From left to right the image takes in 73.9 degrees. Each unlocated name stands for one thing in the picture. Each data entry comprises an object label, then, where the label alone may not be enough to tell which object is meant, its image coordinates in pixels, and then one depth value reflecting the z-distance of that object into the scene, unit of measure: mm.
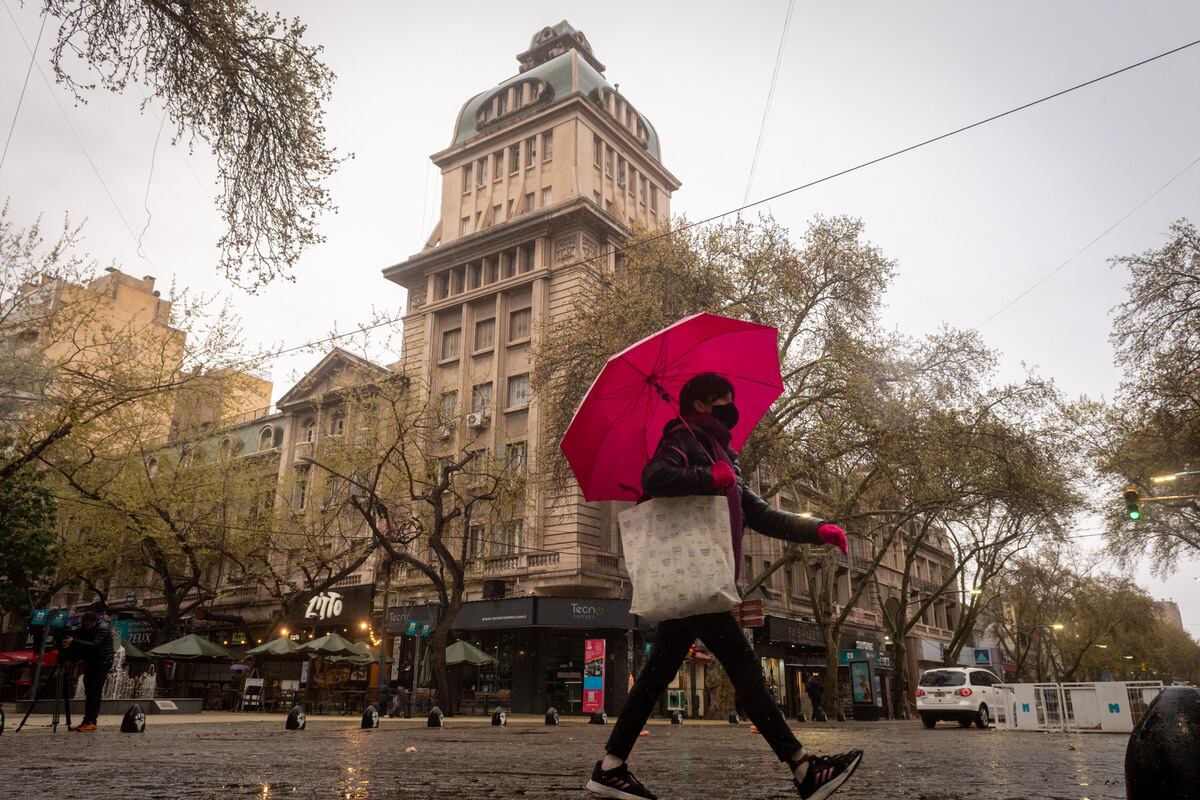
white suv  20078
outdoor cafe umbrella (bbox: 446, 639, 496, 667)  25625
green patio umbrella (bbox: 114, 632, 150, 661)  24641
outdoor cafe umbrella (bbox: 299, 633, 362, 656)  24375
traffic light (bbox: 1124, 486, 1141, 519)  17906
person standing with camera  9211
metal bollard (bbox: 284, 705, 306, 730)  11522
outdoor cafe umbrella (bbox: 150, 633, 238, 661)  24062
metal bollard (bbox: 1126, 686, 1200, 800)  1828
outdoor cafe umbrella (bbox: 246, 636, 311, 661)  24125
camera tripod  9575
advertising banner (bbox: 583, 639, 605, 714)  26922
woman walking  3348
